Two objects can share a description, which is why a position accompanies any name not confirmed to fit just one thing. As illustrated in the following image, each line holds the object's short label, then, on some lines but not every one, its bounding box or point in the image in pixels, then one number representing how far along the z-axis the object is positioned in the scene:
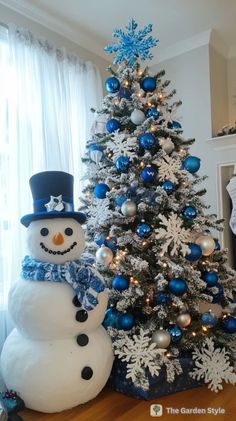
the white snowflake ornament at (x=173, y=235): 1.67
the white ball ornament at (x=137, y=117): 1.81
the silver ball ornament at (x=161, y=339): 1.61
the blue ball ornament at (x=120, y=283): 1.69
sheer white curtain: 2.19
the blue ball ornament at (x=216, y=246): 1.92
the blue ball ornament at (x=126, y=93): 1.91
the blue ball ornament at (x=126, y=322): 1.68
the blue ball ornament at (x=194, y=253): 1.69
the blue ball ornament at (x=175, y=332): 1.63
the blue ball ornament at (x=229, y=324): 1.81
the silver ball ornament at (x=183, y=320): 1.67
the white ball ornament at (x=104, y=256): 1.73
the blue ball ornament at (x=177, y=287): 1.62
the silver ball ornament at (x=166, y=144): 1.79
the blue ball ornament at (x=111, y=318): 1.76
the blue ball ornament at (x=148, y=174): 1.72
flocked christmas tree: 1.65
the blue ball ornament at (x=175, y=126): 1.92
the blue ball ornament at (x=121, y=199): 1.79
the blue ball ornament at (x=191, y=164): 1.81
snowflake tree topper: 1.87
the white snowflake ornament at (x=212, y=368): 1.68
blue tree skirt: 1.58
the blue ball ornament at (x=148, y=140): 1.73
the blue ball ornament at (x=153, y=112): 1.82
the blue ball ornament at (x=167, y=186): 1.72
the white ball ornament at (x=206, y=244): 1.74
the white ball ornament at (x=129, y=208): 1.72
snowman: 1.45
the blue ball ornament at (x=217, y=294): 1.80
